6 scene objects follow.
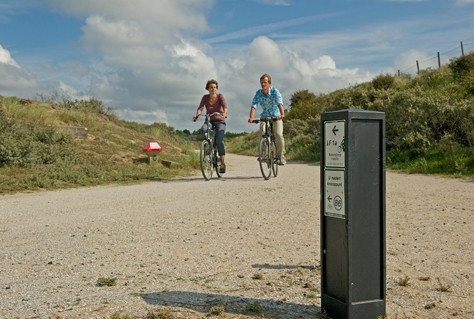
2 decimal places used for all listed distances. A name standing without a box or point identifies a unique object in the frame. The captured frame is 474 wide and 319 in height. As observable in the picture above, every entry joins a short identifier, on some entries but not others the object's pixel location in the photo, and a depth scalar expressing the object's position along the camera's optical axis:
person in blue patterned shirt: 12.36
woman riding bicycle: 12.58
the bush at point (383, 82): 33.16
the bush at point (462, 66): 30.19
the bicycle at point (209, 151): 12.57
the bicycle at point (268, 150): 12.08
